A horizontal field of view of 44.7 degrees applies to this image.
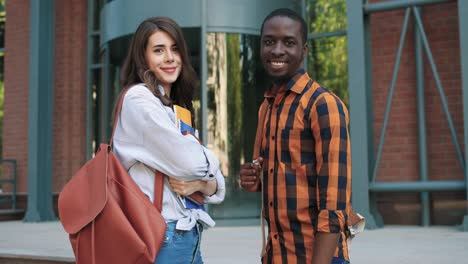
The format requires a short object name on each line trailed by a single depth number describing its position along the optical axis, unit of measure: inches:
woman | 70.3
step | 170.6
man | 62.0
